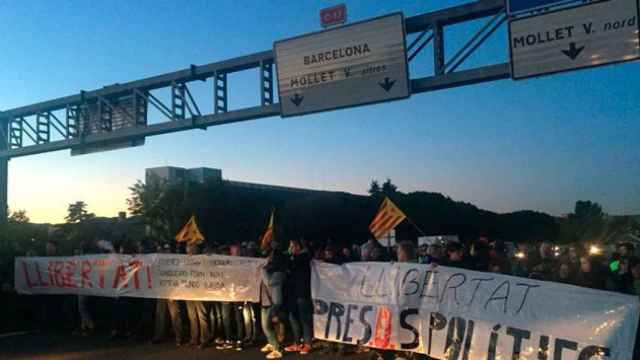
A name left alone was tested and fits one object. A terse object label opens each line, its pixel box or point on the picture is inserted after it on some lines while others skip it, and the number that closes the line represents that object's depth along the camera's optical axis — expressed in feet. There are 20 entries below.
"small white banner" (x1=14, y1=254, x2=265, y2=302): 36.94
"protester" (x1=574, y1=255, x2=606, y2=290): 29.69
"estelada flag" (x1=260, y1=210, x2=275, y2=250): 42.87
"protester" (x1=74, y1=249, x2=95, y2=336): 43.83
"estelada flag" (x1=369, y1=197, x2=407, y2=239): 40.81
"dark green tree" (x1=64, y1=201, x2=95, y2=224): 106.32
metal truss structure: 40.29
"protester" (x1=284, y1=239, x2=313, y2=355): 34.14
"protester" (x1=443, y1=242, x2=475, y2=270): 28.81
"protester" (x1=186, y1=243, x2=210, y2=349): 37.37
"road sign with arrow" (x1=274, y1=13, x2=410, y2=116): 41.37
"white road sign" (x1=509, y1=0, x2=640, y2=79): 34.53
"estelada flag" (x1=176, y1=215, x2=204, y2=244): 46.73
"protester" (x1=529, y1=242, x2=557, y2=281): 33.13
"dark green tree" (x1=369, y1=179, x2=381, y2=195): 263.25
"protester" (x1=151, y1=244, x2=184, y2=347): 38.27
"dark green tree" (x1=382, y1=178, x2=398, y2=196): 261.69
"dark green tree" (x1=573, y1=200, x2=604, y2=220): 306.47
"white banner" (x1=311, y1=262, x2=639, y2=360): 22.43
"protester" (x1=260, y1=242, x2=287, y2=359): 33.68
